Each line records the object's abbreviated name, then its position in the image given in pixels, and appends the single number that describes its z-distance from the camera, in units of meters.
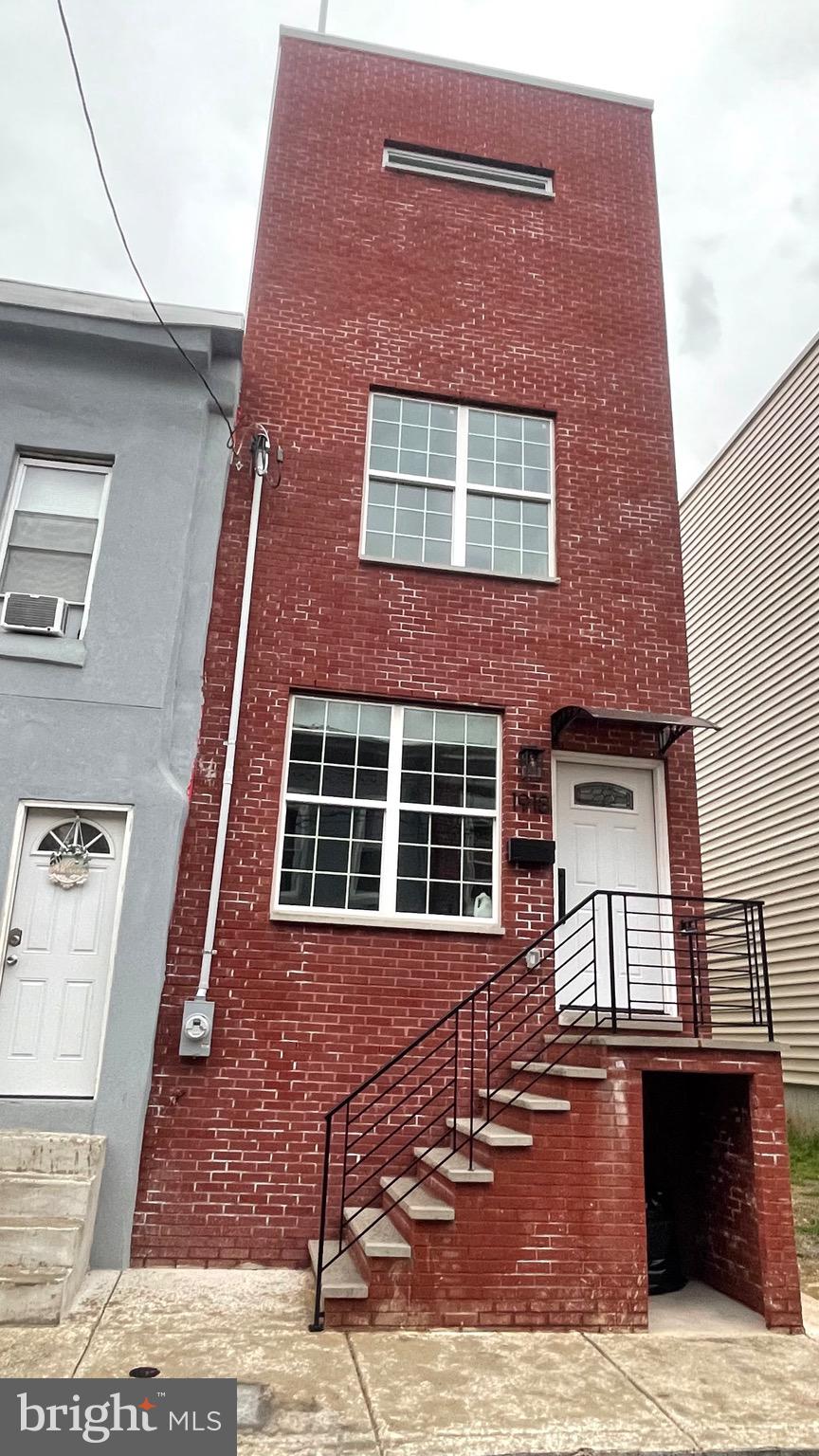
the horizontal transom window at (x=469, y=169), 9.93
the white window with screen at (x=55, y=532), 7.67
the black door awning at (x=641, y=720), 7.77
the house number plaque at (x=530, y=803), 7.95
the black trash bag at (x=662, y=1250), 6.62
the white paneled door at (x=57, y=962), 6.58
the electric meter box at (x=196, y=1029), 6.82
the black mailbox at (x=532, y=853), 7.80
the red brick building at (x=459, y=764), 6.08
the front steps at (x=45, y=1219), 5.34
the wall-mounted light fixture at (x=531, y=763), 8.02
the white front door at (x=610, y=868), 7.86
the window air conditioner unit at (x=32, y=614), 7.36
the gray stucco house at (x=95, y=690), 6.56
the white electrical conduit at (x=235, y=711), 7.09
